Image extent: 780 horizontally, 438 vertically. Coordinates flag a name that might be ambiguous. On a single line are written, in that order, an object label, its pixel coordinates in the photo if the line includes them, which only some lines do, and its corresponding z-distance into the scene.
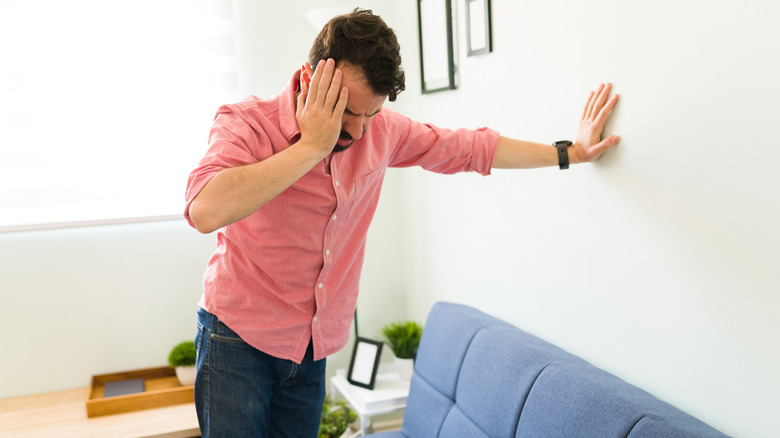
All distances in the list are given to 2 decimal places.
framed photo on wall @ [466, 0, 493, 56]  1.96
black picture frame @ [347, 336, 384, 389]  2.47
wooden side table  2.22
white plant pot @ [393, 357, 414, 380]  2.48
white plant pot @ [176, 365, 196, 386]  2.52
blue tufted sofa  1.28
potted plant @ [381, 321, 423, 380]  2.49
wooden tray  2.36
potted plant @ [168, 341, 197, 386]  2.52
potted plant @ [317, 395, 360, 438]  2.48
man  1.20
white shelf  2.31
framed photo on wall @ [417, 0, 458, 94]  2.22
